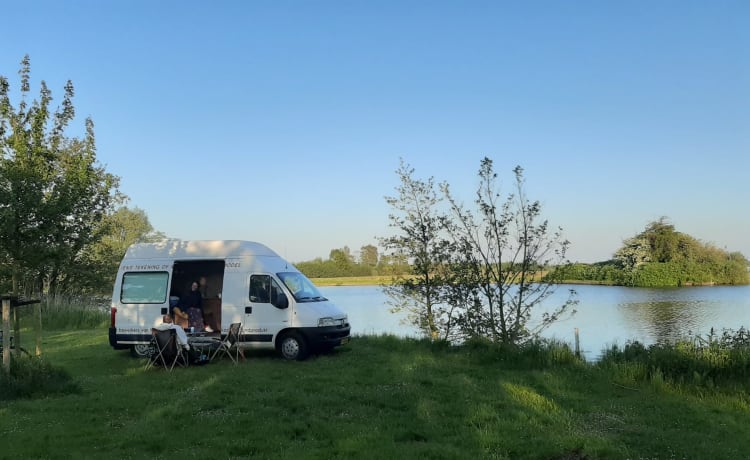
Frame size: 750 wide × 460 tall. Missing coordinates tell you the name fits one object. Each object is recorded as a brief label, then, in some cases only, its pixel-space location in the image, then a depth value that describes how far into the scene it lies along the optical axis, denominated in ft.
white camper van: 37.83
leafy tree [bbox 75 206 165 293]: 95.86
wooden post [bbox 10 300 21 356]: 28.25
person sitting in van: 41.45
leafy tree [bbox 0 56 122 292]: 49.70
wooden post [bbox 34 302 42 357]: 34.99
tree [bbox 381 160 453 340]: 44.11
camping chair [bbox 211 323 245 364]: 36.76
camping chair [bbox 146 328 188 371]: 34.07
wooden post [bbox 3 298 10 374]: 26.04
